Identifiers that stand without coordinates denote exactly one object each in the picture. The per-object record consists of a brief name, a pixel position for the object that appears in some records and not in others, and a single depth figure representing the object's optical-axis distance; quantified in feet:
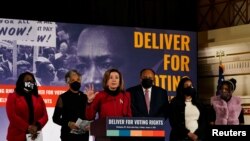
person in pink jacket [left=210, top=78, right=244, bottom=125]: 24.40
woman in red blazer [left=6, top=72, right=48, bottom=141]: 20.88
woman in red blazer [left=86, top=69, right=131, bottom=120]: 20.02
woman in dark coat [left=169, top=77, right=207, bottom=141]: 20.49
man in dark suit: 22.16
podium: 15.17
